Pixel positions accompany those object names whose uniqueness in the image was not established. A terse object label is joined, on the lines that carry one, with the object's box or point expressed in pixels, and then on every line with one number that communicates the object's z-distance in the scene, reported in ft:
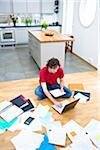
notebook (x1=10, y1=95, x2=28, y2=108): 8.87
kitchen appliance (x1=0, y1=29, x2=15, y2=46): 19.54
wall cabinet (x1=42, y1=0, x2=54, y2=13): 20.84
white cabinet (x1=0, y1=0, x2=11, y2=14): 19.64
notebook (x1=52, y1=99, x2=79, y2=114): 8.20
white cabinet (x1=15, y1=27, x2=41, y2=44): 19.88
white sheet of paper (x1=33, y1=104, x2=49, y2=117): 8.35
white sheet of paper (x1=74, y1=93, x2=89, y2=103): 9.75
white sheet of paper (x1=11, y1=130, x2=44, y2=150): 6.53
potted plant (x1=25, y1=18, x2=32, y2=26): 20.18
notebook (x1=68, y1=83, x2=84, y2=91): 11.13
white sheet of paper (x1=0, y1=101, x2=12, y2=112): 8.73
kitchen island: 12.67
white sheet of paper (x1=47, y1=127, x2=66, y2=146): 6.82
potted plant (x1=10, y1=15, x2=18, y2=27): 19.97
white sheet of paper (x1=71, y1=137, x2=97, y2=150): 6.50
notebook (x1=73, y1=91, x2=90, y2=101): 10.24
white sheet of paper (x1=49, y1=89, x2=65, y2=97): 9.21
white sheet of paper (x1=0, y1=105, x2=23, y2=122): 8.08
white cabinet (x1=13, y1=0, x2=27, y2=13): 20.00
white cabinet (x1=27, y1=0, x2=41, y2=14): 20.46
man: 8.21
